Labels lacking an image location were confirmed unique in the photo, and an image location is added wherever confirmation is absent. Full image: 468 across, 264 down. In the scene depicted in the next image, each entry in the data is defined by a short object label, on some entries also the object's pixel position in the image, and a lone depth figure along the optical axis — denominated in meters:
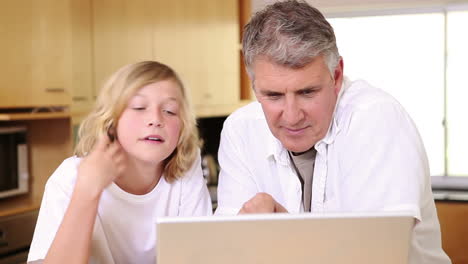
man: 1.35
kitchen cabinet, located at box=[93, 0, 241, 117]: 3.66
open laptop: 0.91
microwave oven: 3.14
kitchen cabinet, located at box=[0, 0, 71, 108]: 2.96
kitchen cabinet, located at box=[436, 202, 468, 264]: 2.97
